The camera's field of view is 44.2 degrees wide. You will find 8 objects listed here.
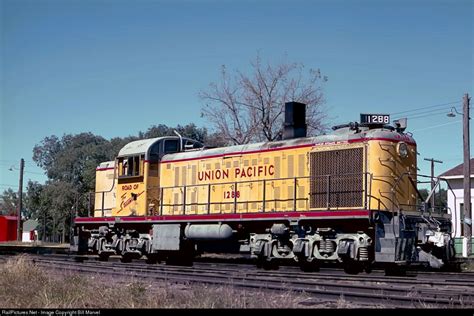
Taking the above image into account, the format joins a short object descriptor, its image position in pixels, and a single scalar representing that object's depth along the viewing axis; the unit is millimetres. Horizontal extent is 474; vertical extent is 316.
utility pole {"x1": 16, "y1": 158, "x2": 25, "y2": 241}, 46319
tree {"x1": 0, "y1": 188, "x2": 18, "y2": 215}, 94612
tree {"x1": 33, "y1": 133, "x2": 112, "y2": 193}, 62438
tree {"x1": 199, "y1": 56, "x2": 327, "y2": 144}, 32875
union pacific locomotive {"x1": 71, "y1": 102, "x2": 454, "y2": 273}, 14305
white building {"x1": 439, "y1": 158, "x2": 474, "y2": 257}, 33447
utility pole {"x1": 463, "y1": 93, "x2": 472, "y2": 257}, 24188
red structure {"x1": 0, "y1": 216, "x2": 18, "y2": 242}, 49906
